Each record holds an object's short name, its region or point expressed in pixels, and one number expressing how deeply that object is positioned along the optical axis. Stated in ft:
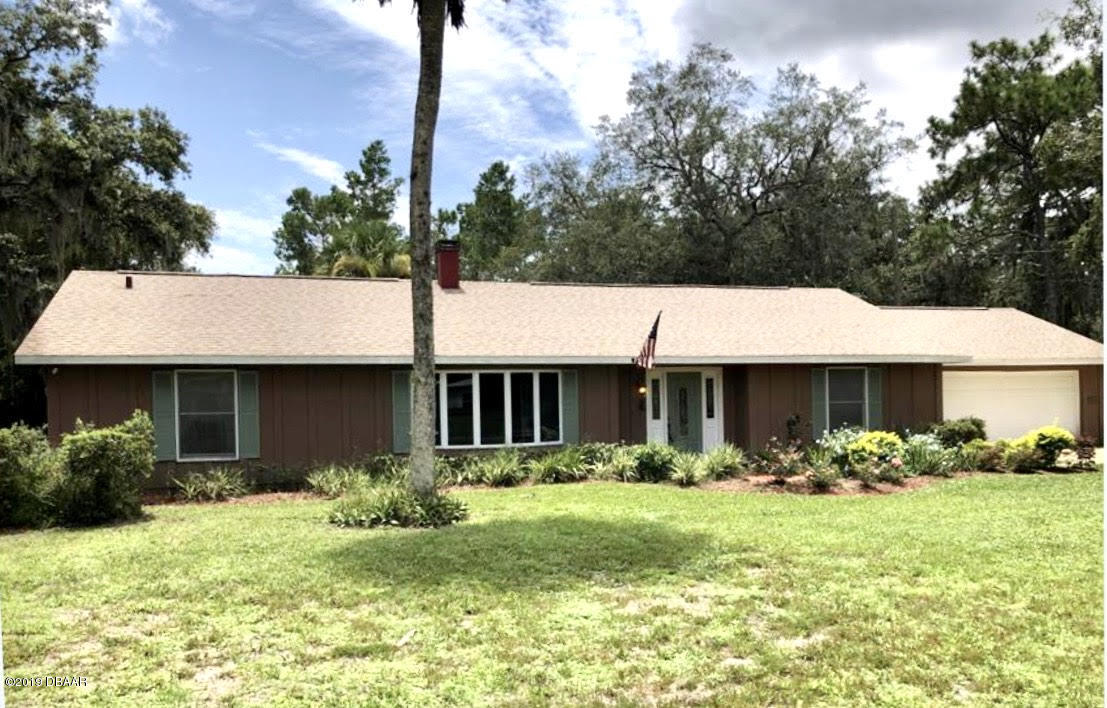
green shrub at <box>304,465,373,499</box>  39.65
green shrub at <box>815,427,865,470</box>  44.21
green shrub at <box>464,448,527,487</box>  43.45
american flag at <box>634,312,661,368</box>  45.11
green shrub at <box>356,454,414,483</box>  41.98
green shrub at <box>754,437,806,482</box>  43.14
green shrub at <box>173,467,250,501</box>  39.99
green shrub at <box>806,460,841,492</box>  39.86
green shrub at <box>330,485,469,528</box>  30.42
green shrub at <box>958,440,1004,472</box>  46.24
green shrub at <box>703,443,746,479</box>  44.37
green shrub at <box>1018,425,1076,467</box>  45.32
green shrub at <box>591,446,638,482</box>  44.32
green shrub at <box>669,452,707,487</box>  43.06
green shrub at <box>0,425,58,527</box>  30.99
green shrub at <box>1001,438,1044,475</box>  45.50
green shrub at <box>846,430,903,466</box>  43.52
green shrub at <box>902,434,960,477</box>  44.62
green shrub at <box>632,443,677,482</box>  44.42
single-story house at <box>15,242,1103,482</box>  42.83
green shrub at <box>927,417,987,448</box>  52.06
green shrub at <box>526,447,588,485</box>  44.11
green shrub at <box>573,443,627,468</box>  45.98
